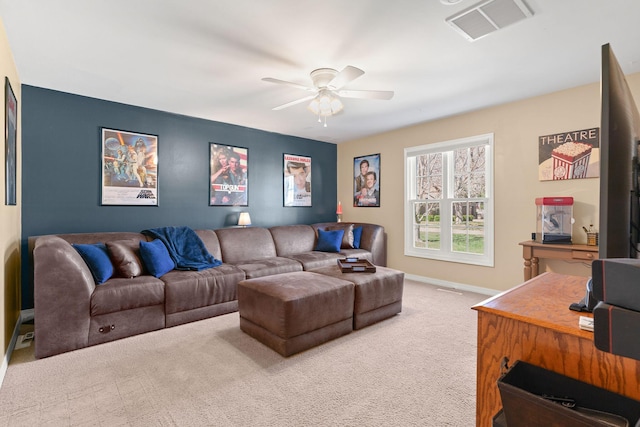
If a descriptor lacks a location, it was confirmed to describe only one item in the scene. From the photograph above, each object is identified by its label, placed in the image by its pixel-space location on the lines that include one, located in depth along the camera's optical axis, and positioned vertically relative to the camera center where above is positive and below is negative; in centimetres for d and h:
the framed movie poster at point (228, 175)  474 +56
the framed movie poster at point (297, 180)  567 +58
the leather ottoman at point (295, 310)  246 -83
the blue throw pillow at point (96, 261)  288 -48
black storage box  86 -57
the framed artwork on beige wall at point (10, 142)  233 +54
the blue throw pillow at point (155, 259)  327 -52
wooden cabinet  97 -46
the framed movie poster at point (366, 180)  570 +58
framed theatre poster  335 +64
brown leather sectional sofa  250 -76
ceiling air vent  201 +133
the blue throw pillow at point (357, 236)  539 -43
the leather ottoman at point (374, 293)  296 -82
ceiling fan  291 +113
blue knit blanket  363 -45
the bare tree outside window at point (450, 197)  438 +22
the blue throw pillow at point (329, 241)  513 -50
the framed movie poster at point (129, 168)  382 +54
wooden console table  309 -43
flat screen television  84 +11
